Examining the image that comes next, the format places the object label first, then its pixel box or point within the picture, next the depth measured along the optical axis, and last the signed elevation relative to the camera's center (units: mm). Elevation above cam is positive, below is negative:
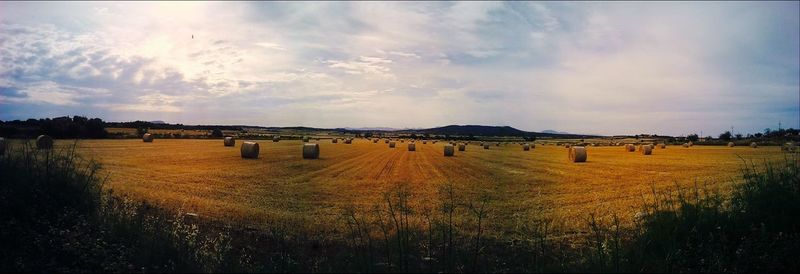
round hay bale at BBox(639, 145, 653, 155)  48219 -1337
